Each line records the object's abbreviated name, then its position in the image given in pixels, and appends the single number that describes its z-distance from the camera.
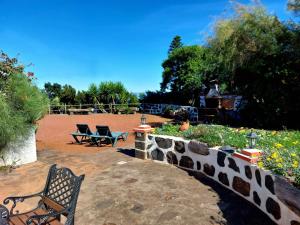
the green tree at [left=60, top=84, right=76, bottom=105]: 24.44
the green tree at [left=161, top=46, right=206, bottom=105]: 23.27
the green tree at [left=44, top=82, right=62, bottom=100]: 32.10
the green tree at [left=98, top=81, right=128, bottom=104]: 22.22
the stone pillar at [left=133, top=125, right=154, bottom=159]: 6.38
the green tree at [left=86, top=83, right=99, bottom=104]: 22.52
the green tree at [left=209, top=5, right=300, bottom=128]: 10.44
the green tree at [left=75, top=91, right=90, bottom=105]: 23.45
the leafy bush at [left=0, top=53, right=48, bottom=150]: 5.33
